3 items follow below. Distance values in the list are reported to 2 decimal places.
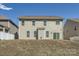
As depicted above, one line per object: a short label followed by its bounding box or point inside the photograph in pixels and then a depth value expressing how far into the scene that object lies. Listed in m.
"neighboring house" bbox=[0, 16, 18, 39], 10.61
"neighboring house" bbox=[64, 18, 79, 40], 10.37
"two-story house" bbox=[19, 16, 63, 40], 9.86
